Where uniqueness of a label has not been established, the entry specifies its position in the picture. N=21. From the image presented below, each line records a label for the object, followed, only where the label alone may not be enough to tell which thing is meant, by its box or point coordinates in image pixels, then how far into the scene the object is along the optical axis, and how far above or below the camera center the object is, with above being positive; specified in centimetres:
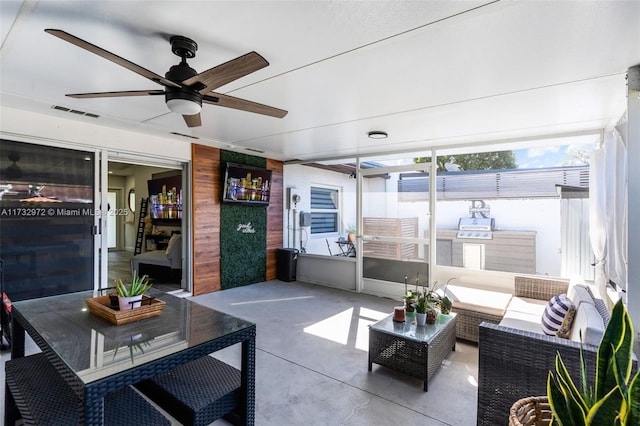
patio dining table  119 -58
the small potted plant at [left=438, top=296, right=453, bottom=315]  316 -88
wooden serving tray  170 -53
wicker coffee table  258 -111
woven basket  141 -89
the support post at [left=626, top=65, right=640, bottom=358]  226 +16
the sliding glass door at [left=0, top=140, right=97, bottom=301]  355 -7
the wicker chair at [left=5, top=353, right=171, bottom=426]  148 -92
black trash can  644 -100
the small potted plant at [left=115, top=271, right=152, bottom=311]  177 -46
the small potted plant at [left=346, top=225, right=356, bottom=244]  606 -37
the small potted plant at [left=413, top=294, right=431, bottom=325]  292 -87
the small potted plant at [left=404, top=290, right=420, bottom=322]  313 -87
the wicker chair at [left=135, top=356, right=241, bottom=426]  156 -92
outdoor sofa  184 -87
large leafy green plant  106 -61
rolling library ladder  797 -29
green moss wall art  573 -49
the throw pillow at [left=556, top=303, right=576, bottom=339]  254 -87
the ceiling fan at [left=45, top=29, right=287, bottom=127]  180 +83
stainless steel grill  511 -23
